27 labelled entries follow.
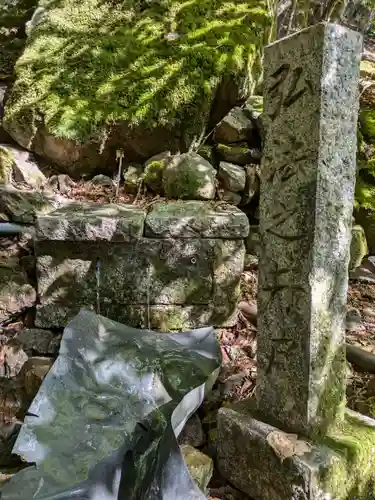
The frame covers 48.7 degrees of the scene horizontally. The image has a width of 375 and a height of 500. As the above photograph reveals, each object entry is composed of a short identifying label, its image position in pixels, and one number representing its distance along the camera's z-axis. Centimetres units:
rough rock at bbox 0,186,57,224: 302
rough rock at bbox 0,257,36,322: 263
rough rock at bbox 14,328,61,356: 261
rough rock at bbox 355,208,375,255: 356
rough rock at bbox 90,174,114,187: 339
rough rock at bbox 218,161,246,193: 323
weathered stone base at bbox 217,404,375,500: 159
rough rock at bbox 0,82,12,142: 357
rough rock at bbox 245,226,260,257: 332
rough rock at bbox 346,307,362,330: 286
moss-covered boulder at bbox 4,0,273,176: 331
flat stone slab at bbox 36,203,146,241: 249
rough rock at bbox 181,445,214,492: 187
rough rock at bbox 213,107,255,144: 345
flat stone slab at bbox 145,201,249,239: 256
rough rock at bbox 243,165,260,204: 331
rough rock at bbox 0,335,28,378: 248
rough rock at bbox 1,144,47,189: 330
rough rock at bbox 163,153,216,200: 303
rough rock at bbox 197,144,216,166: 343
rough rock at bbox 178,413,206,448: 212
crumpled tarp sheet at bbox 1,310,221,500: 150
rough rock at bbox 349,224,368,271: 336
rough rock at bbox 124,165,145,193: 330
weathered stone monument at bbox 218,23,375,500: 157
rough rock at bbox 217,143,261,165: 339
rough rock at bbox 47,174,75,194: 334
